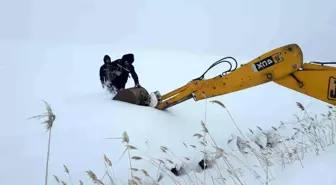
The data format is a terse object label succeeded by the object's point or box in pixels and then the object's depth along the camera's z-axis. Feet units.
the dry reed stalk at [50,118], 6.67
